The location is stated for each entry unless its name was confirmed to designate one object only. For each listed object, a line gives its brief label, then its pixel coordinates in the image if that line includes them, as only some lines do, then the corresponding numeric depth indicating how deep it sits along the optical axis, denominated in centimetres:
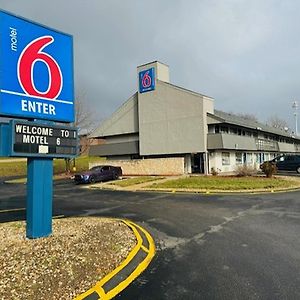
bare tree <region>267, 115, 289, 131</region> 9144
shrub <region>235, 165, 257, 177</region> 2621
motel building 3241
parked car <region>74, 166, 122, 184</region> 2712
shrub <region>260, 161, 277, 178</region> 2425
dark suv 3303
